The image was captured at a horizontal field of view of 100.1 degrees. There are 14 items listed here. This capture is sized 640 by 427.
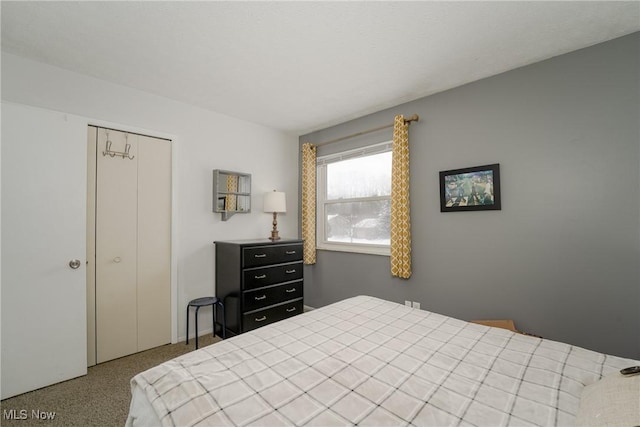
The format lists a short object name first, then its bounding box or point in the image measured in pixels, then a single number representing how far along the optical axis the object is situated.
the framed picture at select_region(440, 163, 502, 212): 2.43
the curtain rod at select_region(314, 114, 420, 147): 2.88
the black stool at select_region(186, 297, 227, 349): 2.67
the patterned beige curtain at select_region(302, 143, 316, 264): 3.83
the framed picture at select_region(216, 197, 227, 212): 3.18
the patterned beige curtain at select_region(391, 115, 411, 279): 2.89
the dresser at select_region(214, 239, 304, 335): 2.82
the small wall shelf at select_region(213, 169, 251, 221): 3.17
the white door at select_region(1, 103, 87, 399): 1.99
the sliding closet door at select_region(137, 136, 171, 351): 2.67
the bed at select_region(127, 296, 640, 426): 0.88
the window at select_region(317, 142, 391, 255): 3.29
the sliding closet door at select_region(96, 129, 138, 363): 2.44
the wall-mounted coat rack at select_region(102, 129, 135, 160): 2.47
